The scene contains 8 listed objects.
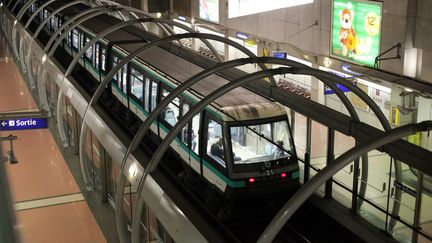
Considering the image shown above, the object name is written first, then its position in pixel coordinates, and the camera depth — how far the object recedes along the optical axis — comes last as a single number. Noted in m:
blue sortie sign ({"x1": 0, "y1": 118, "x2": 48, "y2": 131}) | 9.89
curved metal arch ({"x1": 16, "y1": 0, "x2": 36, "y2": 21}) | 22.52
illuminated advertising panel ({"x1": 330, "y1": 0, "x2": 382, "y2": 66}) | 15.47
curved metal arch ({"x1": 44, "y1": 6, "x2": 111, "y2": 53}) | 14.78
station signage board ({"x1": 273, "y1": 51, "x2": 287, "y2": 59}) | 19.27
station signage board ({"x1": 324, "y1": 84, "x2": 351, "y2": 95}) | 17.64
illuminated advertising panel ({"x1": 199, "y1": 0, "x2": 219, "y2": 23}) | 24.20
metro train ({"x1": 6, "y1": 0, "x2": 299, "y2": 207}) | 7.83
